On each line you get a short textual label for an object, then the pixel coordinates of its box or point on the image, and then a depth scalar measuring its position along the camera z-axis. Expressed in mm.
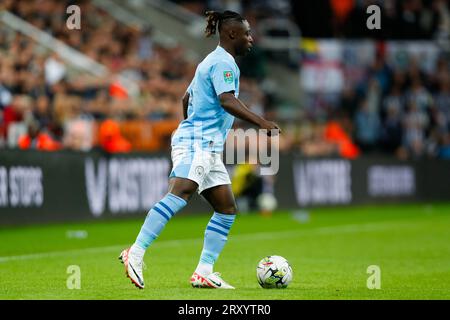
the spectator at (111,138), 19719
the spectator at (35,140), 18297
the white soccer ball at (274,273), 9602
